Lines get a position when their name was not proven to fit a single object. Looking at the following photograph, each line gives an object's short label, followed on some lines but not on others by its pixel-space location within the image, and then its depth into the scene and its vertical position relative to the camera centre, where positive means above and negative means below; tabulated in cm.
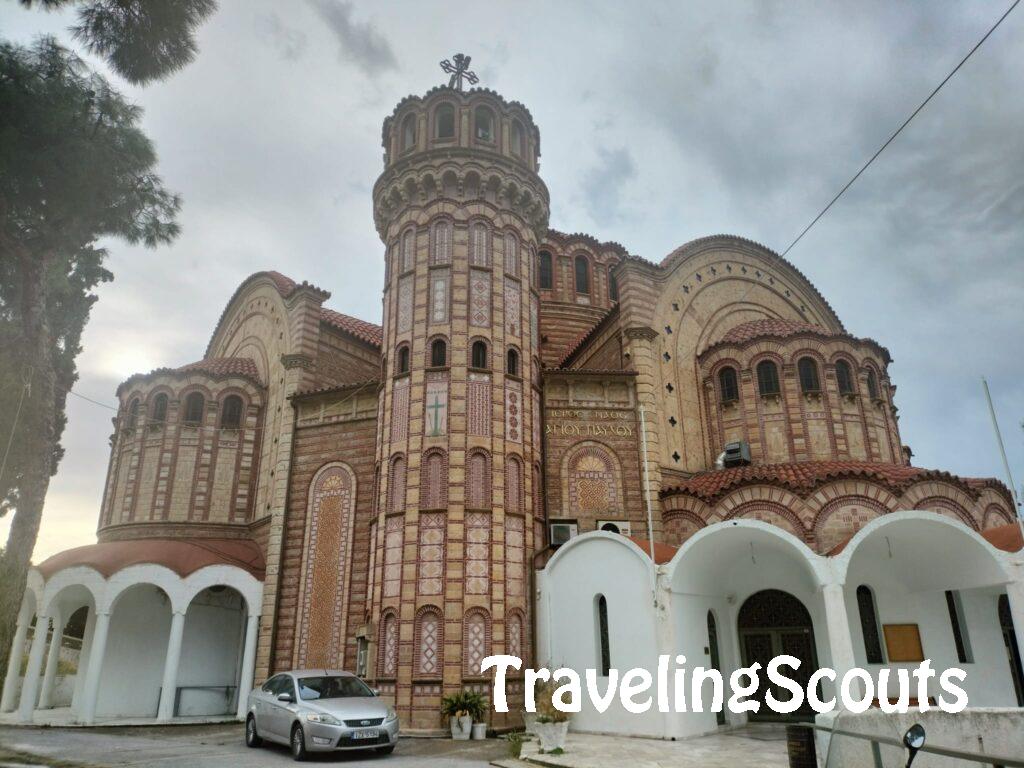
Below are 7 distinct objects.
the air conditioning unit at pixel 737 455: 2166 +562
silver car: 1271 -74
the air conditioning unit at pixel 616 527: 2027 +348
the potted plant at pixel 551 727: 1332 -98
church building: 1702 +427
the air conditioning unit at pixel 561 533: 1991 +329
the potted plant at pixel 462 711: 1616 -87
